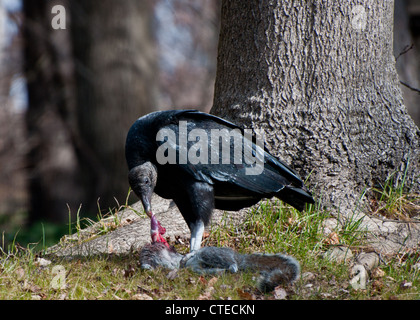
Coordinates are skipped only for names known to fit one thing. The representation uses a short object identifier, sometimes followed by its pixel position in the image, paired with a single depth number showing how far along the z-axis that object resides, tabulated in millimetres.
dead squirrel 5789
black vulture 6367
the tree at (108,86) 16406
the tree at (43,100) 20234
